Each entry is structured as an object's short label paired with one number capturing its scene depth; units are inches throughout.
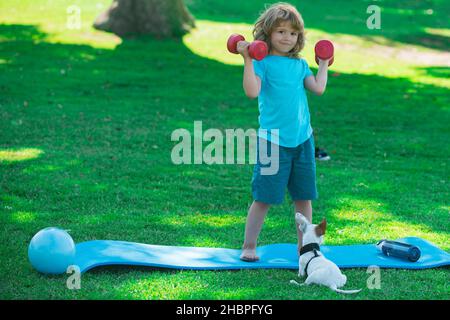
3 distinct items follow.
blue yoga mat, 395.2
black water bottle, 414.5
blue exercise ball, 372.5
